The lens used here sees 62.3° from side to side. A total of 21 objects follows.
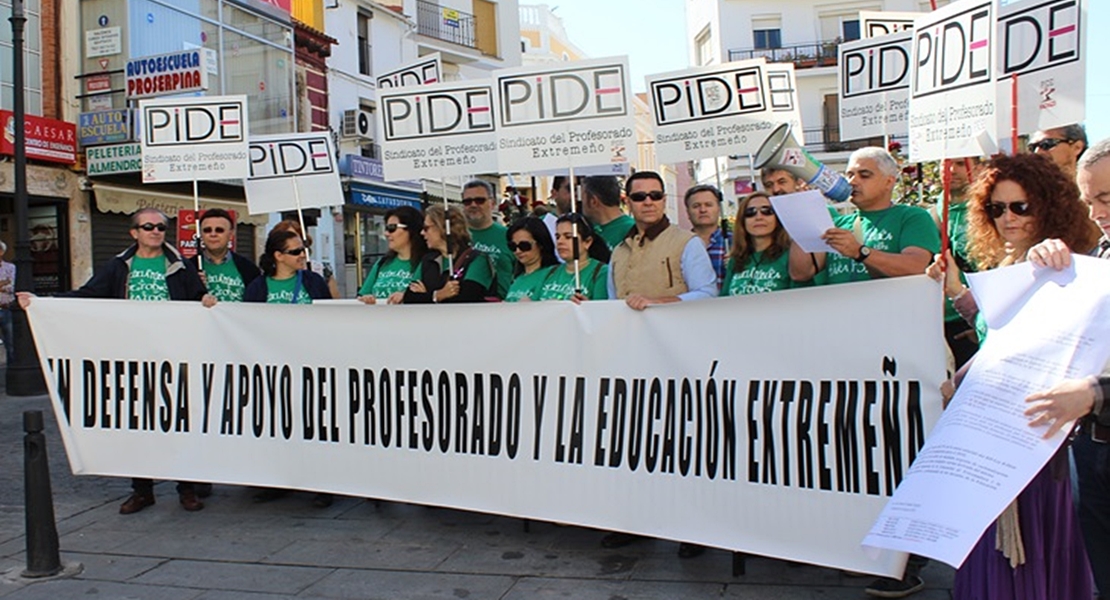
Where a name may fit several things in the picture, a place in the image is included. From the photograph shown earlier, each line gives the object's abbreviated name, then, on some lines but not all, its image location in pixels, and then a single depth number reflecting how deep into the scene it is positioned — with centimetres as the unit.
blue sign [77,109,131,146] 1600
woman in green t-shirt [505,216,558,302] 516
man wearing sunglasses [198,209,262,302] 595
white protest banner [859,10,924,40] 755
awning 1647
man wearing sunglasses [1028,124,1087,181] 447
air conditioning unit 2644
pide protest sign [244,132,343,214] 721
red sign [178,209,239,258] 1335
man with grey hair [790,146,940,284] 377
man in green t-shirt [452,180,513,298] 662
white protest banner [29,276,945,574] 368
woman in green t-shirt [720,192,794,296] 433
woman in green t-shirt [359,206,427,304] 584
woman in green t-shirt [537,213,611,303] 488
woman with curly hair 269
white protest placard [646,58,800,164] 671
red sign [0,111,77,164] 1420
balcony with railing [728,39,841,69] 3678
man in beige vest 457
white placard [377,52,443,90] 754
